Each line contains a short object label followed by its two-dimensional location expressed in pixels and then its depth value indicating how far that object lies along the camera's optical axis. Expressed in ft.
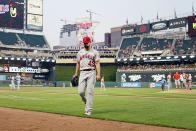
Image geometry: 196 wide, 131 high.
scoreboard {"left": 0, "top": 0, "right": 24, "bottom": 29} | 209.20
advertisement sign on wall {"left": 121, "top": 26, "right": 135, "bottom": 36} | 218.59
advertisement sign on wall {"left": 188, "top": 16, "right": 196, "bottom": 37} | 165.58
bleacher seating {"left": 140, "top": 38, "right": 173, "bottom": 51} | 189.26
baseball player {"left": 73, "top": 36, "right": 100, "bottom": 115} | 26.20
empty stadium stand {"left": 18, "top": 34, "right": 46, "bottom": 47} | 230.23
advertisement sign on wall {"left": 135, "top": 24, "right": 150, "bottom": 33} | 209.42
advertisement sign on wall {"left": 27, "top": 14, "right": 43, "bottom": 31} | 229.25
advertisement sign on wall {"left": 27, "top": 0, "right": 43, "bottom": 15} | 228.84
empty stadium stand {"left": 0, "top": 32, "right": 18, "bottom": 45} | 214.05
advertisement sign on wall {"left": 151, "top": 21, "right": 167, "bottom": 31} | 200.75
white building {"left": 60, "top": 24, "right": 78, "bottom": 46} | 561.84
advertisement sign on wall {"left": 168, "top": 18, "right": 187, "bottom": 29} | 189.88
